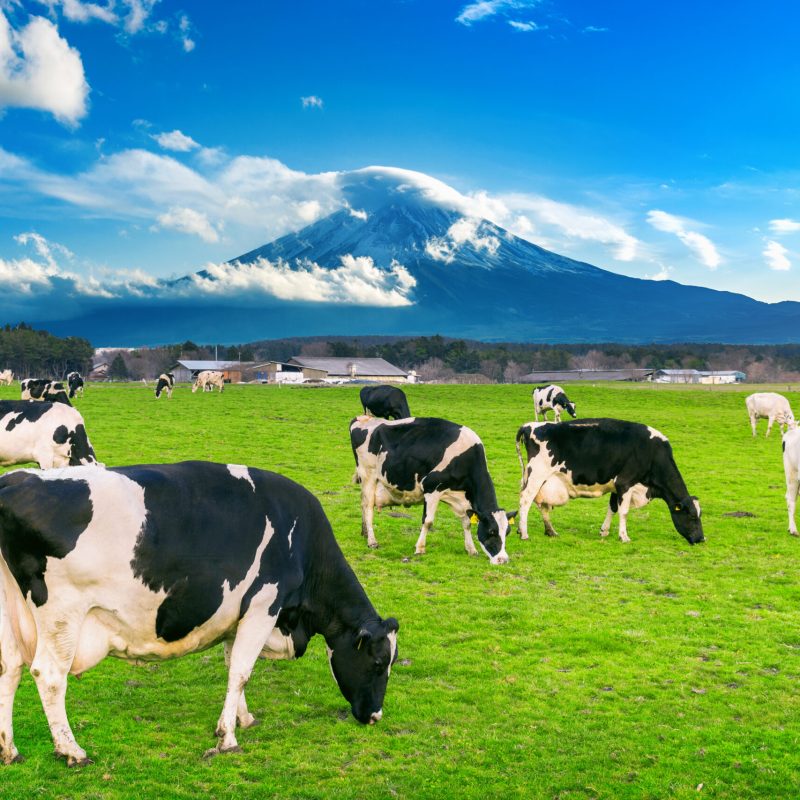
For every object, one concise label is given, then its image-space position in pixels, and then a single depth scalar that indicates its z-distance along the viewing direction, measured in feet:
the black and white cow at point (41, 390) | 120.37
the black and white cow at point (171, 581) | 18.89
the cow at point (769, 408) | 115.44
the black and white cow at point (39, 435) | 59.77
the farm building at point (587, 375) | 453.12
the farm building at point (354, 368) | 408.26
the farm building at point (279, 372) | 414.21
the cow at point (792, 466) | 49.98
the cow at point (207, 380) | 186.09
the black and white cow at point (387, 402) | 117.50
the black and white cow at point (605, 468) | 49.55
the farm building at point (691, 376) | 474.49
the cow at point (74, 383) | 158.51
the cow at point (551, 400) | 132.87
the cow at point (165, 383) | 164.04
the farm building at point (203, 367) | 417.98
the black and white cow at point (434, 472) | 43.73
